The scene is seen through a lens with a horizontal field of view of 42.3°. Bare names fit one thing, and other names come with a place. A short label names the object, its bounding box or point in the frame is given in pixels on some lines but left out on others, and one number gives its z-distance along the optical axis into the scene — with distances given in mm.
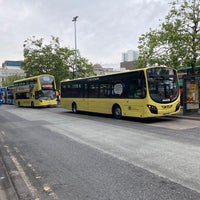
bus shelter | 15653
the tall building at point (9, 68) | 142125
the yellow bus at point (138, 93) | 13414
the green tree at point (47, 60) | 42094
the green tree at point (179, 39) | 16938
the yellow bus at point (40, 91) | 28781
